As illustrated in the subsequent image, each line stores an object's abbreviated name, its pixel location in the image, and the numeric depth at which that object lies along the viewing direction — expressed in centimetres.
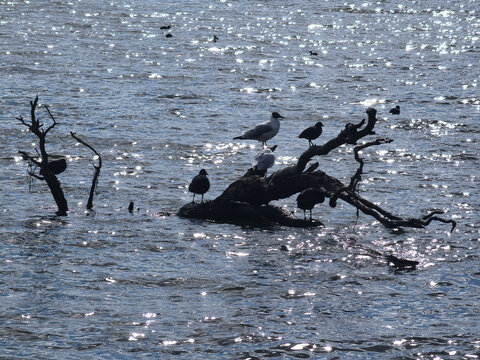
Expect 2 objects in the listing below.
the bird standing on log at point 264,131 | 2883
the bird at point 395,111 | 3856
